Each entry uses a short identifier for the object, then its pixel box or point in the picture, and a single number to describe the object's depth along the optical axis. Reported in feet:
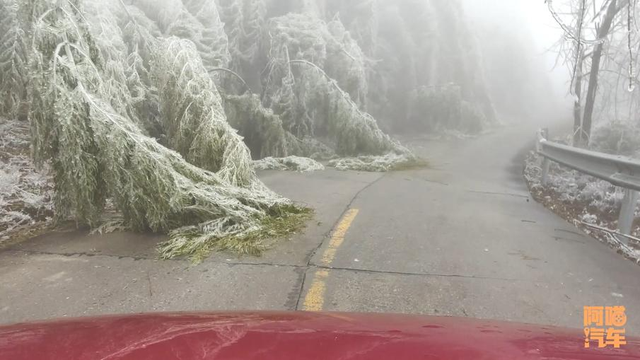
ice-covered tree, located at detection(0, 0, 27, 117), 24.16
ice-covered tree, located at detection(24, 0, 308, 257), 15.64
